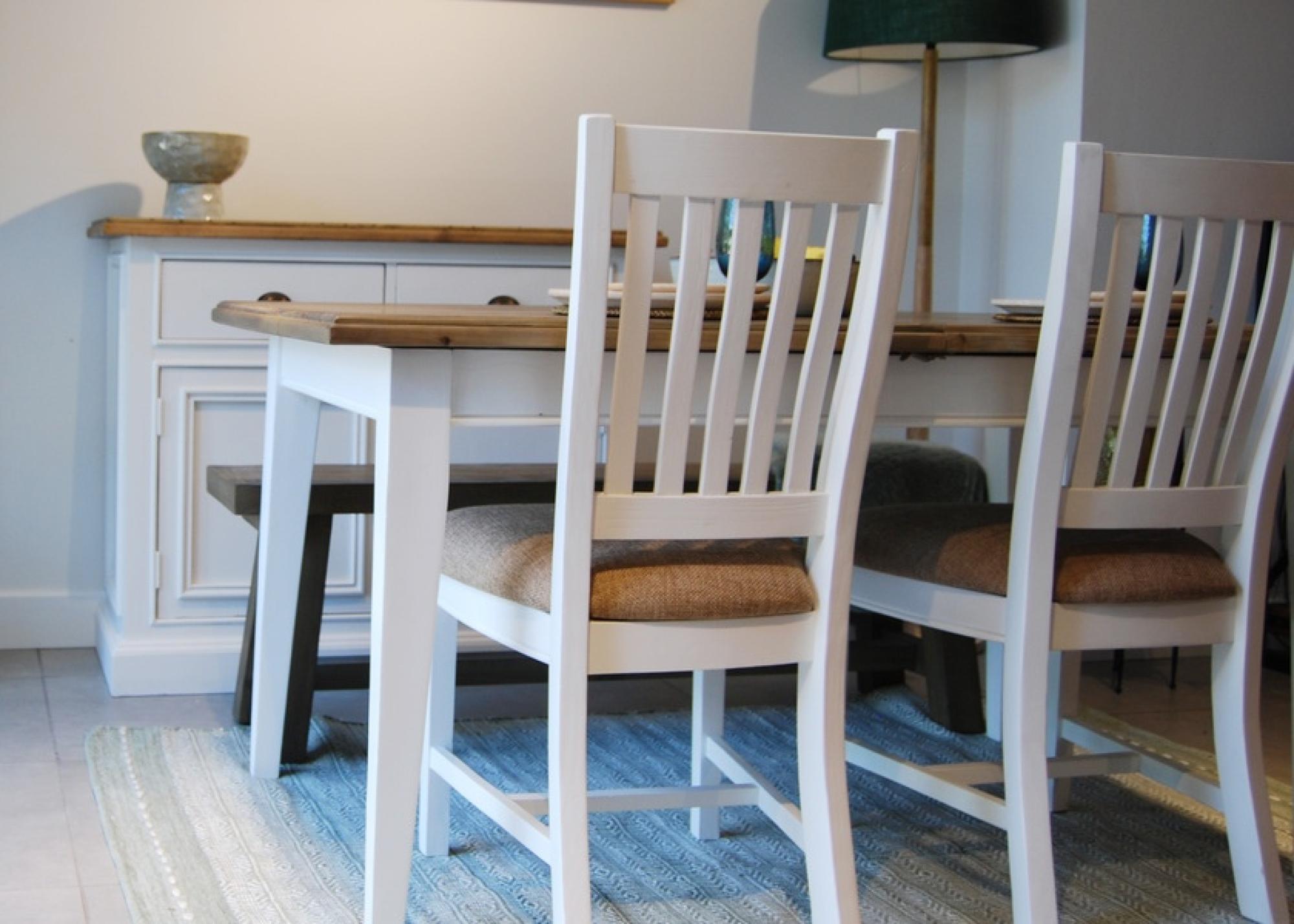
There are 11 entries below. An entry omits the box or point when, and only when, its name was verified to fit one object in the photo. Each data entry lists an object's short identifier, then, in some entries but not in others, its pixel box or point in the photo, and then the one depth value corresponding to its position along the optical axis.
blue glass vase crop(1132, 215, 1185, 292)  1.92
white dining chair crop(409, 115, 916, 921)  1.58
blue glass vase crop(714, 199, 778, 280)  1.87
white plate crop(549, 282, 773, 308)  1.92
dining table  1.71
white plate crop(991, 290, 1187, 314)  2.17
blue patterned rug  2.01
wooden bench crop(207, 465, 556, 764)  2.54
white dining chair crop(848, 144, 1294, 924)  1.76
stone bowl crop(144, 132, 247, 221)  3.05
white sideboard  2.95
